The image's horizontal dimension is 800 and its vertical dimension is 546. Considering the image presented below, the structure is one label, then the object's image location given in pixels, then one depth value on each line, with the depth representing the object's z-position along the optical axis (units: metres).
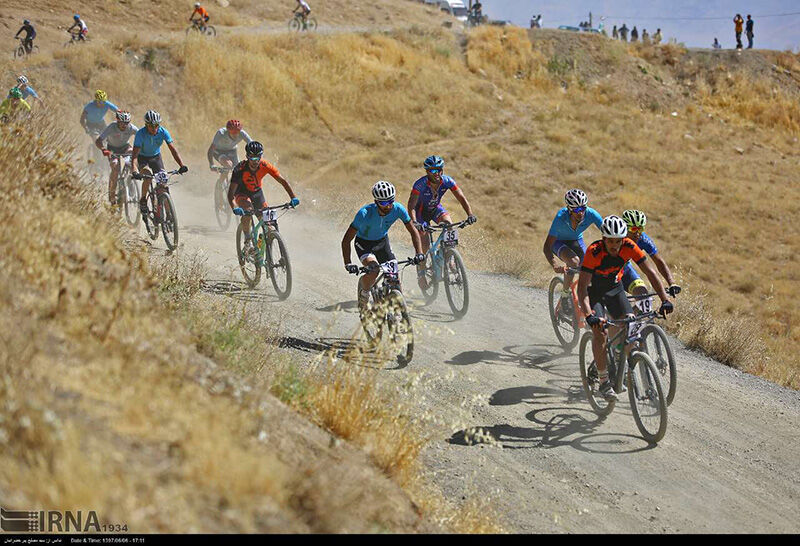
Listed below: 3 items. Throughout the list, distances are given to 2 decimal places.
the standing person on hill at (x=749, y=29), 54.50
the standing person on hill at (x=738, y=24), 54.67
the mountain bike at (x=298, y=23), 44.50
